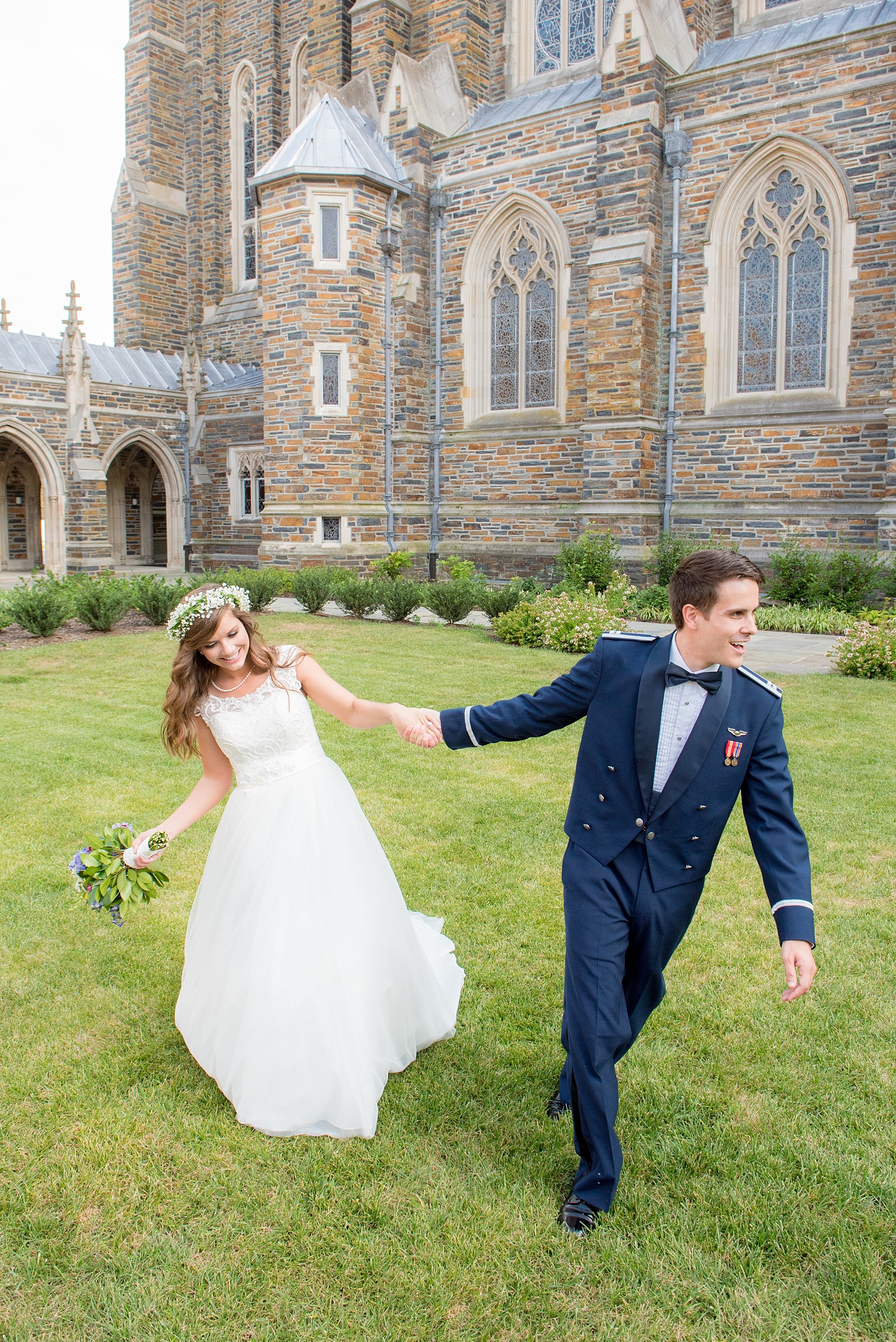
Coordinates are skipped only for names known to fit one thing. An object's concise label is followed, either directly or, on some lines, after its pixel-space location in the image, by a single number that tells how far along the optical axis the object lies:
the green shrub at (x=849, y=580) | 13.16
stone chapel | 14.16
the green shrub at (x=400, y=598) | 13.97
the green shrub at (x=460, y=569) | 14.96
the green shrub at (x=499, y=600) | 13.36
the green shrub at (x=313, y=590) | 14.66
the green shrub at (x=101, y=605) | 12.48
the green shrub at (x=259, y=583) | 14.47
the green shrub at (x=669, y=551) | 14.95
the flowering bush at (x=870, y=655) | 9.87
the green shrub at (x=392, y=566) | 16.47
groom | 2.53
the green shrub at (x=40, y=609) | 11.99
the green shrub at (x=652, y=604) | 13.60
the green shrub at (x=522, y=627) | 11.98
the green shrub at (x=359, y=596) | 14.32
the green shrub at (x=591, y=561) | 14.93
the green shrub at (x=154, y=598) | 13.10
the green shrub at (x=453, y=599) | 13.80
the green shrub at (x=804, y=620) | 12.67
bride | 3.00
